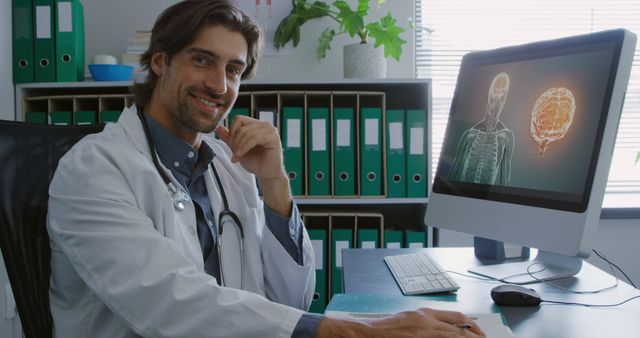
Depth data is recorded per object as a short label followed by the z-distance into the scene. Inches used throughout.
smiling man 31.4
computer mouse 41.2
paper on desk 33.7
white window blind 106.8
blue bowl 91.6
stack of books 96.7
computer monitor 42.8
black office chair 37.2
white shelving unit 88.1
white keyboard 44.6
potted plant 89.3
